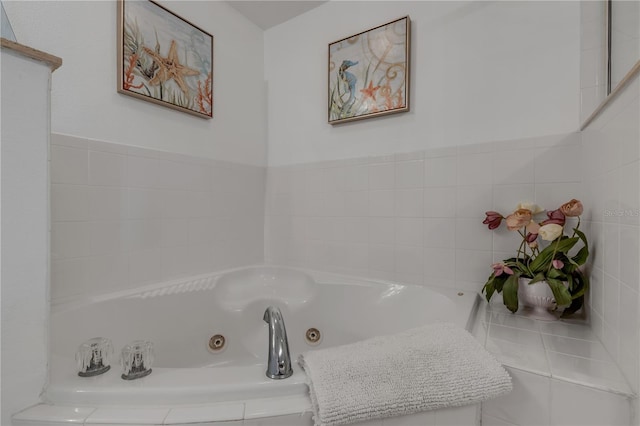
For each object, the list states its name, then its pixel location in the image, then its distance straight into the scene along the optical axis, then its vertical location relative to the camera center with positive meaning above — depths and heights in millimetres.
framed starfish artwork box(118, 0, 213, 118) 1286 +708
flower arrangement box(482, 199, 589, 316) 1021 -186
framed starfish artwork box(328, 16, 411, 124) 1505 +724
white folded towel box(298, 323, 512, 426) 613 -375
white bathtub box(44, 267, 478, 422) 631 -431
